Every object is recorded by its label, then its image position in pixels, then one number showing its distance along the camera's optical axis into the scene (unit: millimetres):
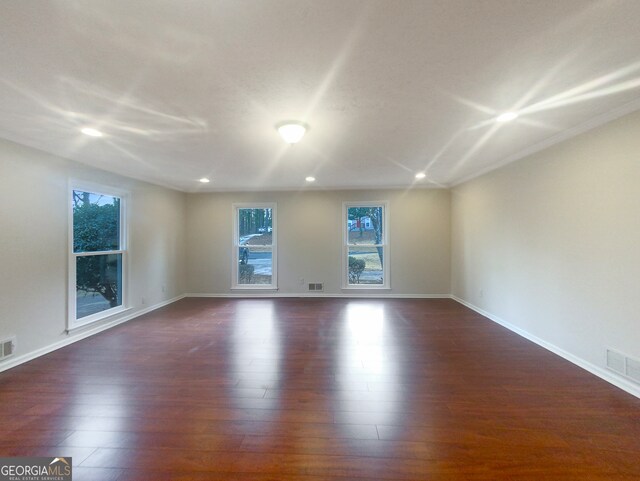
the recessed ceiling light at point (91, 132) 2594
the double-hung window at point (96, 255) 3508
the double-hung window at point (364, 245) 5949
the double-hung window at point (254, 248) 6070
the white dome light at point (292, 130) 2424
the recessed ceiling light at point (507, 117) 2342
